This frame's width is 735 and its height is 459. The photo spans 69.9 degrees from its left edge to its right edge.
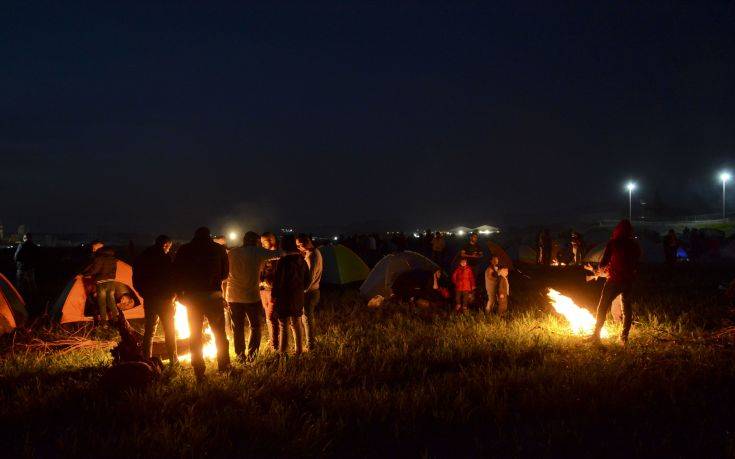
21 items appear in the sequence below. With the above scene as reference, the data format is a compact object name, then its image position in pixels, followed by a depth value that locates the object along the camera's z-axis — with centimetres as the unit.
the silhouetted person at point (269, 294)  840
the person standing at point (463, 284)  1227
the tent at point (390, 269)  1436
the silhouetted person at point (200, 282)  663
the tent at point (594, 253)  2275
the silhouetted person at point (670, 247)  2127
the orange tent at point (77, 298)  1128
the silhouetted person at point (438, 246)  2314
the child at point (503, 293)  1171
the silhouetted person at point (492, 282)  1160
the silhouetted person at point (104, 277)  1037
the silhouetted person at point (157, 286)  731
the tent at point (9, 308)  1040
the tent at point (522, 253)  2741
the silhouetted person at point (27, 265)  1612
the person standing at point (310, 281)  834
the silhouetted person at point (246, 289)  764
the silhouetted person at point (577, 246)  2133
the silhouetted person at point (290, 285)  768
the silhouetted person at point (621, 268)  815
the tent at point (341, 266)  1827
